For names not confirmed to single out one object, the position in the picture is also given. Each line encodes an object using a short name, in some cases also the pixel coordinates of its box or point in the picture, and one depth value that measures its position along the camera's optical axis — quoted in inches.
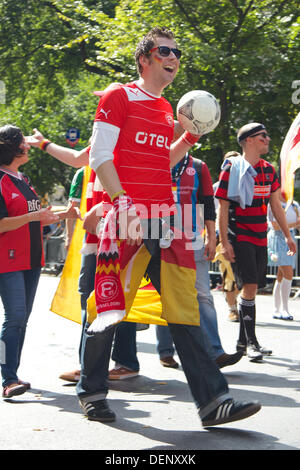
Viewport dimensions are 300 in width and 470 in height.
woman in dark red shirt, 209.3
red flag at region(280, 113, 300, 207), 250.2
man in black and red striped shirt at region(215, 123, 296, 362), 269.1
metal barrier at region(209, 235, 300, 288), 564.7
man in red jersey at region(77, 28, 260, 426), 167.3
